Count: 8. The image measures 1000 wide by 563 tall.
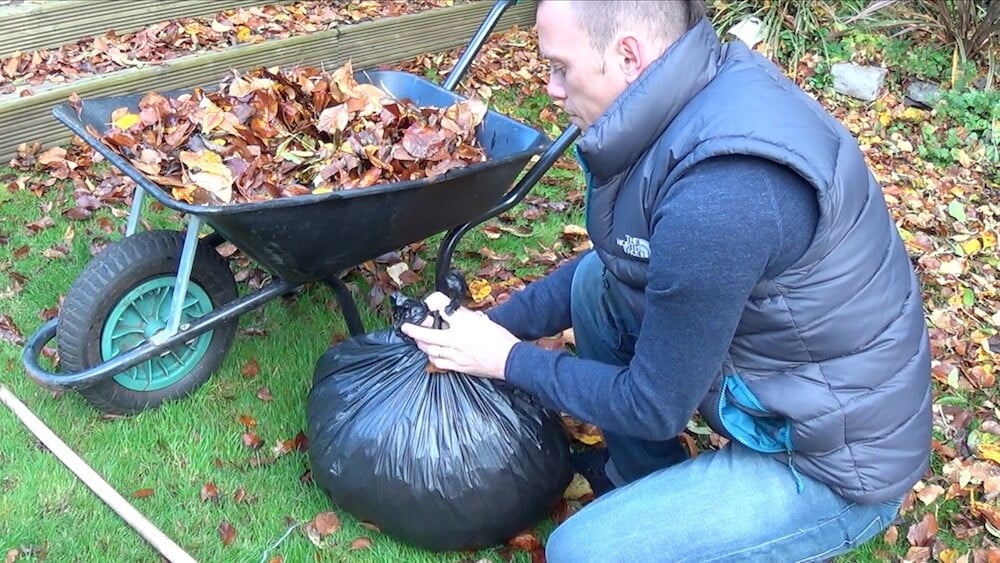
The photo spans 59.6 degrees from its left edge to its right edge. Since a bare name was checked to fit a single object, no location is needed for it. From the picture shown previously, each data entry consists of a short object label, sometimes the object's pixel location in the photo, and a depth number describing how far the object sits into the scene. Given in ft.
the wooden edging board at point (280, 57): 12.21
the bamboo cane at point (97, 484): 7.06
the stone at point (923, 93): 16.52
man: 4.74
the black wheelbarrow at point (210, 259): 6.87
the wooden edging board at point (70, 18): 13.00
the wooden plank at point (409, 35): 15.85
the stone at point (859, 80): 16.66
